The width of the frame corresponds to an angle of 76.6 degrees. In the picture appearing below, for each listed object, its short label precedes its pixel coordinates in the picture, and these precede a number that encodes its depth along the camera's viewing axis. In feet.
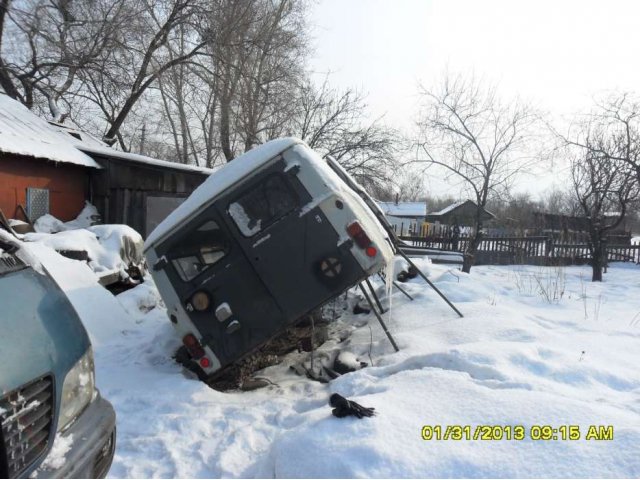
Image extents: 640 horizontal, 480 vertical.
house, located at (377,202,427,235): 176.72
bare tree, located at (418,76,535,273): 46.06
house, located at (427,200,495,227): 167.02
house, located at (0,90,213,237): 35.76
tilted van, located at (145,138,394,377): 12.30
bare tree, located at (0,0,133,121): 55.08
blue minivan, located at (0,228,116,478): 5.29
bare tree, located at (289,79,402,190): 65.72
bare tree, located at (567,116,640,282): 36.94
